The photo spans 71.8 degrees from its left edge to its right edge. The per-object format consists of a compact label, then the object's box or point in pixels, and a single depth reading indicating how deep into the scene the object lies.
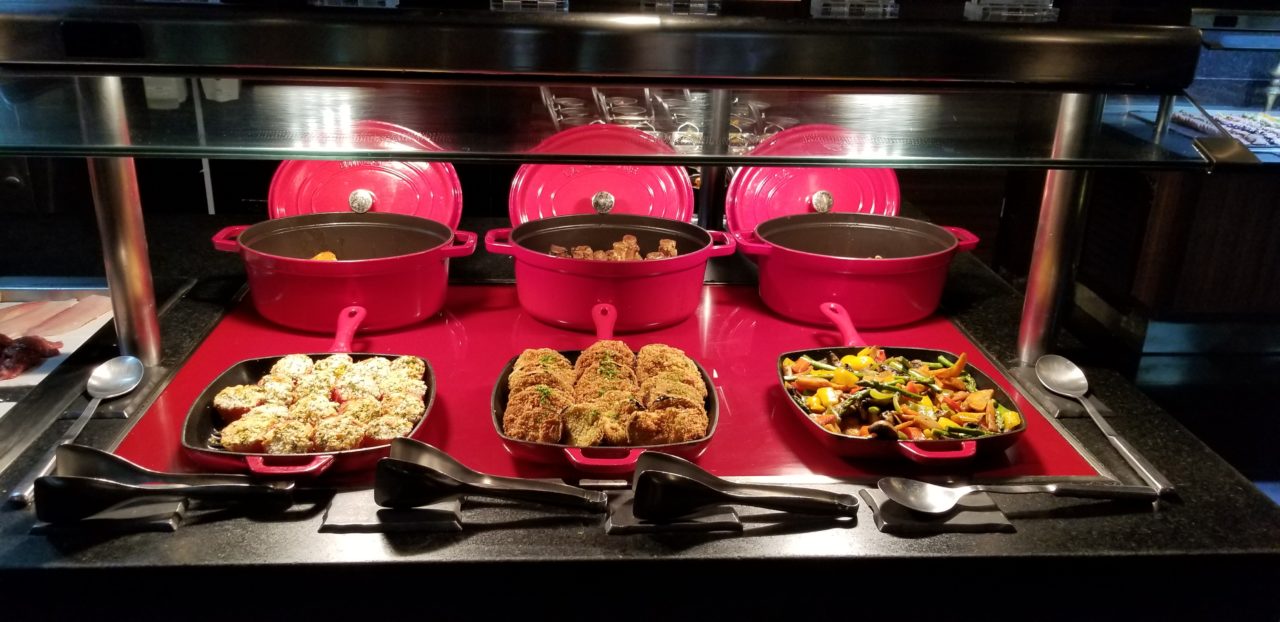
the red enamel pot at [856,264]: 1.71
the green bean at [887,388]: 1.40
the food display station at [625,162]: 1.12
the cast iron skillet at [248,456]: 1.21
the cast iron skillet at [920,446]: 1.27
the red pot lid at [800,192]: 2.10
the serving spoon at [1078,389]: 1.32
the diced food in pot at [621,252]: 1.77
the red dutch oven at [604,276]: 1.67
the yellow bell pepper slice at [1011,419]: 1.35
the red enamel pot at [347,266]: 1.63
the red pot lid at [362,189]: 1.98
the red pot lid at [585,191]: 2.05
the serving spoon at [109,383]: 1.34
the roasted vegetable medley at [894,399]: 1.34
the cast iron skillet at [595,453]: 1.26
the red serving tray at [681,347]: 1.33
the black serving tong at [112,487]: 1.14
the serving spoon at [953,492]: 1.21
